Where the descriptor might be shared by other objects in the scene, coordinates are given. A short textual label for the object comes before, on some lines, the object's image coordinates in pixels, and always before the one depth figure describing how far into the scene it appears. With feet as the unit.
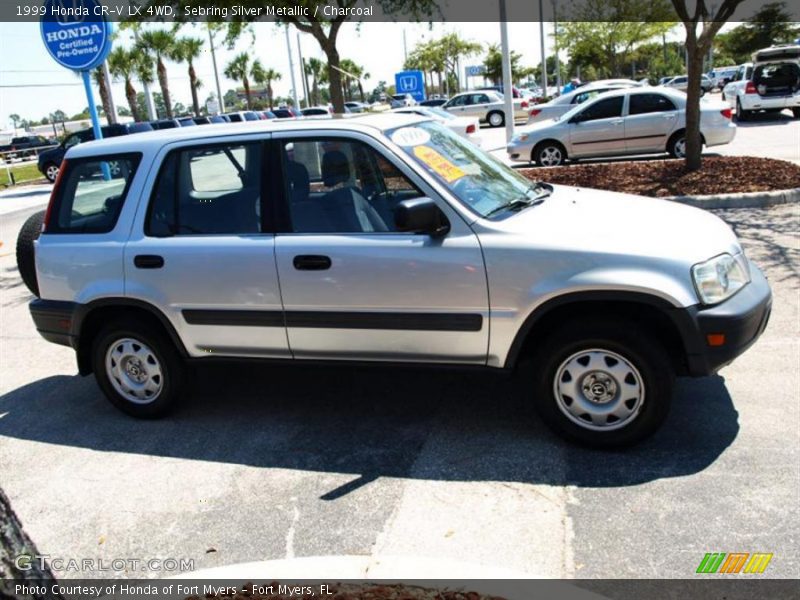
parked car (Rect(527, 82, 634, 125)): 65.82
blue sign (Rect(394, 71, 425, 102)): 90.02
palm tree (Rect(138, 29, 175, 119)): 143.95
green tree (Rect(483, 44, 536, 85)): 212.43
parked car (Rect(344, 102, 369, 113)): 141.67
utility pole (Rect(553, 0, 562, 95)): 145.11
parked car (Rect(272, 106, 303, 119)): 116.61
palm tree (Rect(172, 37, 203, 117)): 156.66
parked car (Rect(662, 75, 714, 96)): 139.04
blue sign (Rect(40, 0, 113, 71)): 30.94
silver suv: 12.54
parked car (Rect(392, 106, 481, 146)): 57.11
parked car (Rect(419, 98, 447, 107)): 133.26
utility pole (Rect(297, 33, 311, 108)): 177.39
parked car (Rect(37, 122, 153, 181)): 77.92
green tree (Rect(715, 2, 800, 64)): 177.06
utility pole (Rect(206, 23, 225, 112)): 161.58
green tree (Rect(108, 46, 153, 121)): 142.72
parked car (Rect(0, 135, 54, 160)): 149.83
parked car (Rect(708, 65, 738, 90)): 167.26
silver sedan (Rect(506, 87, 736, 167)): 45.42
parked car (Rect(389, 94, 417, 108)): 109.11
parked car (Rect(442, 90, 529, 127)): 103.24
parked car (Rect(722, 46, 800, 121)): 69.21
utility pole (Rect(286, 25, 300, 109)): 123.65
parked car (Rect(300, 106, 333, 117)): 107.56
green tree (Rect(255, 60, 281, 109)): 234.42
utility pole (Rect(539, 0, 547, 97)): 128.07
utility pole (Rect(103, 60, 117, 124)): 74.43
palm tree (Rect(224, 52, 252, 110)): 216.02
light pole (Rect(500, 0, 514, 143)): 52.19
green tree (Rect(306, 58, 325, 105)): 269.40
